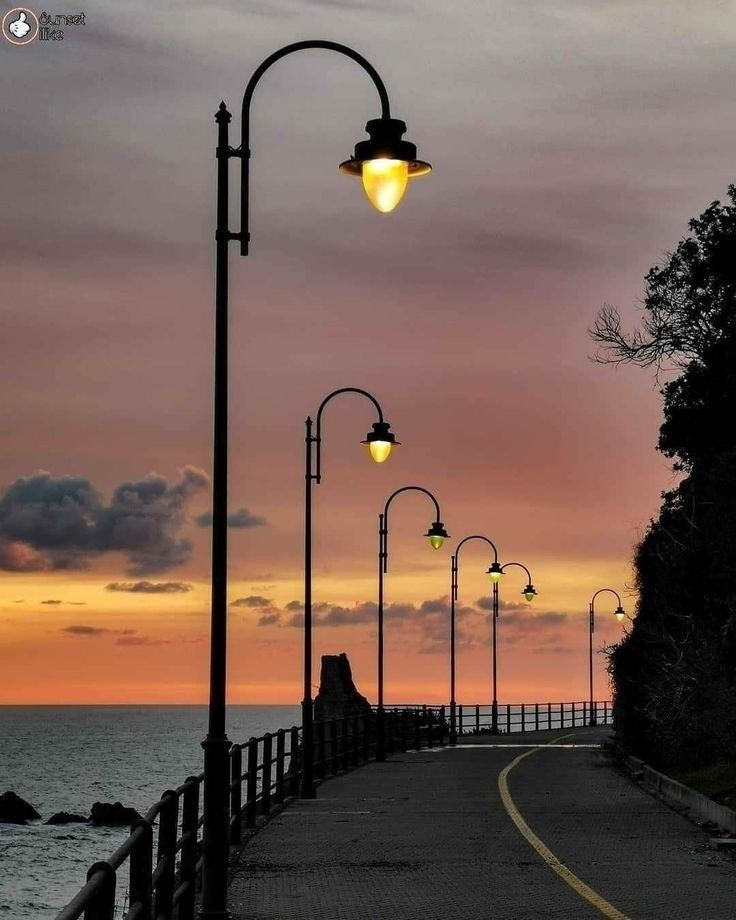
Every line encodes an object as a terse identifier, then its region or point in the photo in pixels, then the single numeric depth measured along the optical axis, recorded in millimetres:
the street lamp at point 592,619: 78388
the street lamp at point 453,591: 52281
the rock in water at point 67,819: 86625
